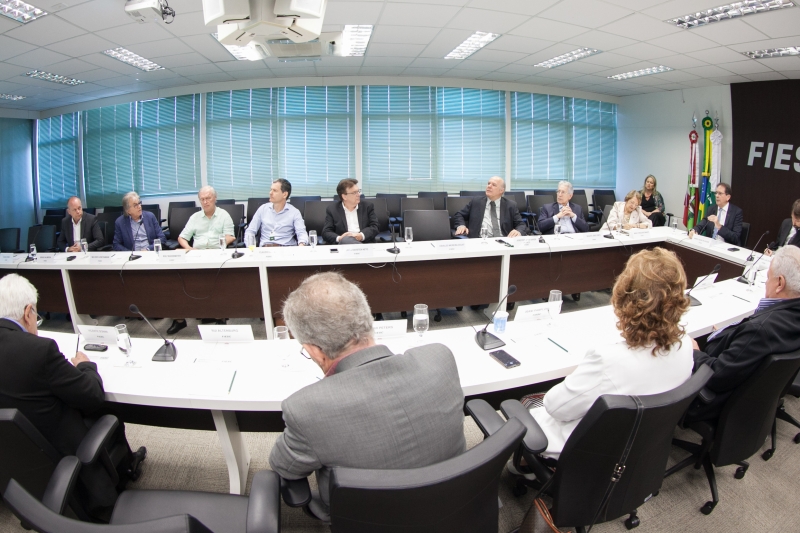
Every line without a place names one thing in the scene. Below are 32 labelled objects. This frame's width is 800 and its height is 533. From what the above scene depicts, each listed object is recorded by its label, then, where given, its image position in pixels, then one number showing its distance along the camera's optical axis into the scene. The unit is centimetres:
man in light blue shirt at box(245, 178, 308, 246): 397
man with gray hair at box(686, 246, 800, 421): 143
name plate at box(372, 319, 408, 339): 177
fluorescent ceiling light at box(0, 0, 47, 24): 341
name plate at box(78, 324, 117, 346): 175
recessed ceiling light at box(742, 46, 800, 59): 464
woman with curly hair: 120
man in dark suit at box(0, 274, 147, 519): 124
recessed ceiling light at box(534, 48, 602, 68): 516
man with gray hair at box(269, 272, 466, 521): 85
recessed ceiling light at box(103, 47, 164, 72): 476
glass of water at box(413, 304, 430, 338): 172
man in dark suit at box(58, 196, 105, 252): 430
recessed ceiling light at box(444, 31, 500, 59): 466
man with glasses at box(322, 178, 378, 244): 386
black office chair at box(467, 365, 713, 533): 102
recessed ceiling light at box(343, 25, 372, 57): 438
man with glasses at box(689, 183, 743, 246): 405
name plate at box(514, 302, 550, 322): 194
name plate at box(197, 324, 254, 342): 179
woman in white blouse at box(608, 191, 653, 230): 448
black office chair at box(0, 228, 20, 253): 455
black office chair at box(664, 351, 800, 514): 140
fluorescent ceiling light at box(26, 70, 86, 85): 544
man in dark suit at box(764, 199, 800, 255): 348
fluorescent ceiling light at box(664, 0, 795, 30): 349
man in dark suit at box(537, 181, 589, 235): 419
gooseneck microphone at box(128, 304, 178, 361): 166
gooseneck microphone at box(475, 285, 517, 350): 174
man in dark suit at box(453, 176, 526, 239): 422
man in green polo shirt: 399
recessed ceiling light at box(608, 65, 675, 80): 591
